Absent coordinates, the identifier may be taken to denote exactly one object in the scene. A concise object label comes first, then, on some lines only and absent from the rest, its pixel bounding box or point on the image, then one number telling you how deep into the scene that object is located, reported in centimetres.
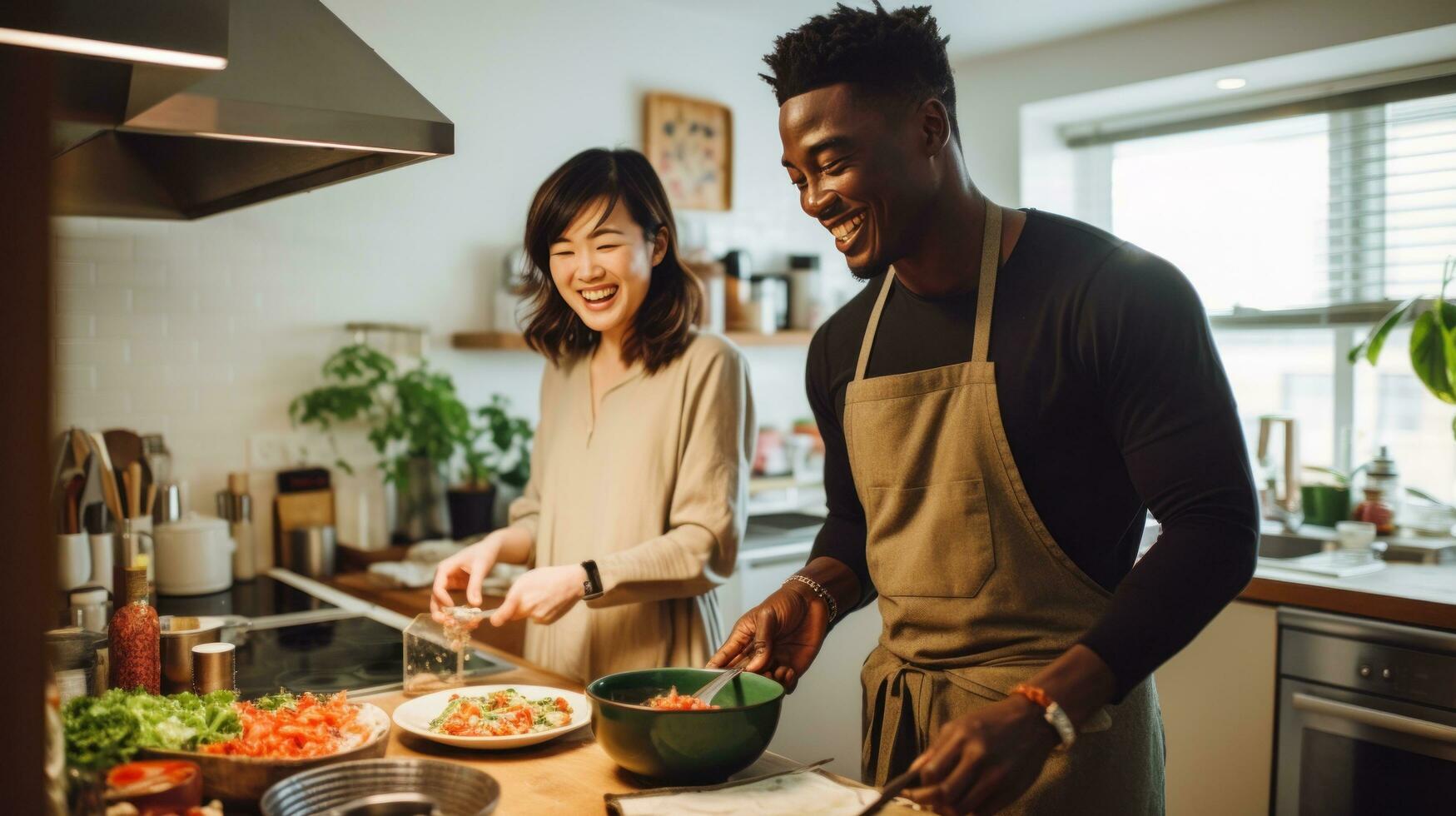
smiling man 115
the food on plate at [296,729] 121
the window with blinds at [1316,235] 334
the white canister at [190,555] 253
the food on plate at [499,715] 136
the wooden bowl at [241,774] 113
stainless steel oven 230
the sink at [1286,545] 306
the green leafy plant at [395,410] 291
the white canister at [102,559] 231
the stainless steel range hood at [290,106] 135
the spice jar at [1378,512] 312
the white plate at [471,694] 133
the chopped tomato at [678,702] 124
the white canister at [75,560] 224
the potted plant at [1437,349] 290
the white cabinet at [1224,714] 261
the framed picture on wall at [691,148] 376
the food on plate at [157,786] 100
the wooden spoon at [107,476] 236
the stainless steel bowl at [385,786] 106
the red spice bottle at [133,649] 141
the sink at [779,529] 335
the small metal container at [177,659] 147
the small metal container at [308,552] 288
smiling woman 182
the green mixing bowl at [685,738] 117
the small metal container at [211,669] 147
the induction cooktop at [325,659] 176
